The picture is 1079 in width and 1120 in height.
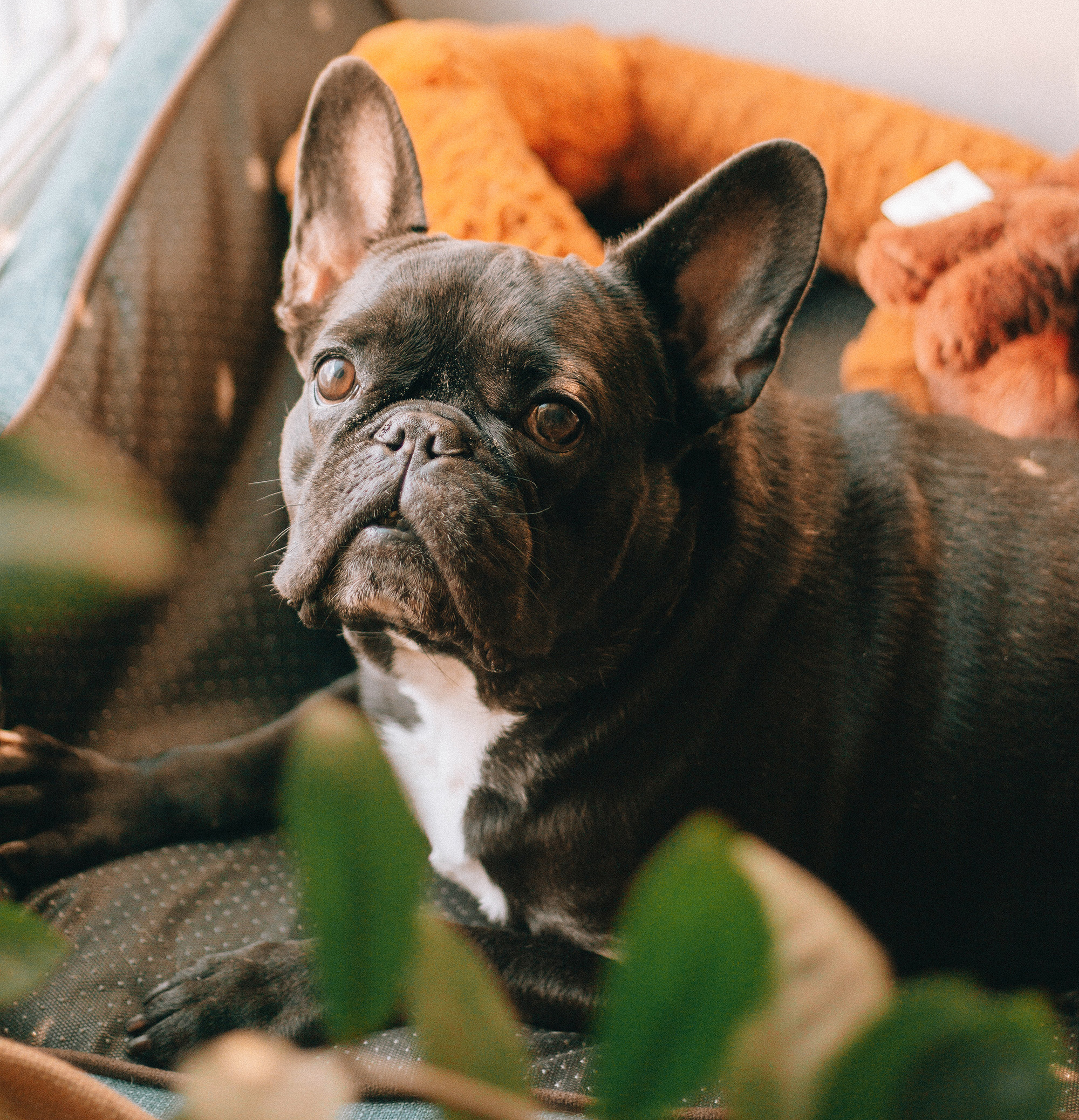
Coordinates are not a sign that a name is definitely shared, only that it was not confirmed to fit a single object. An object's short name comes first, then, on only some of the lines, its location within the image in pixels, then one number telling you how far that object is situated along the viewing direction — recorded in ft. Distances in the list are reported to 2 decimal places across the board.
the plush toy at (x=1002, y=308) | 2.33
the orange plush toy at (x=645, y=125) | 2.38
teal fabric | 2.13
